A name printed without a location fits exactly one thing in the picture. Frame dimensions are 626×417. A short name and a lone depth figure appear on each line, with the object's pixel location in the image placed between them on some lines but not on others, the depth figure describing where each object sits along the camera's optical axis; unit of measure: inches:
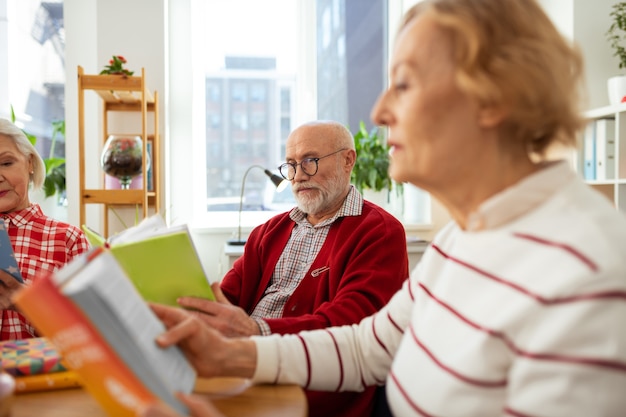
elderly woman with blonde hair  25.2
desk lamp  117.1
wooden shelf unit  109.1
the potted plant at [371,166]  147.6
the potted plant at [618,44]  105.1
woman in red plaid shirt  68.4
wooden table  33.2
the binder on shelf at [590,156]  109.0
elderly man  56.5
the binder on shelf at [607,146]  106.2
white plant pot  104.8
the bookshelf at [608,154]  103.9
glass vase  110.1
